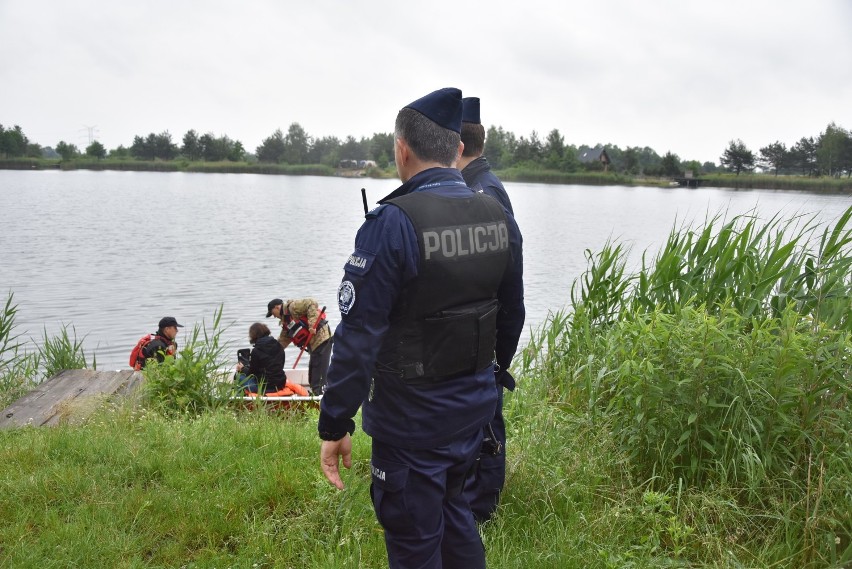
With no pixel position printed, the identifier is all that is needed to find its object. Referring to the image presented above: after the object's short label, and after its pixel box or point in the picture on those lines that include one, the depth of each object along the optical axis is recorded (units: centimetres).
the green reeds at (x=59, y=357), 827
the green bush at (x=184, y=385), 572
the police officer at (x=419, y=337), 214
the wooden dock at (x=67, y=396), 552
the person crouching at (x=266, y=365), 789
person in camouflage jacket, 884
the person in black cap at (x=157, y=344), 834
